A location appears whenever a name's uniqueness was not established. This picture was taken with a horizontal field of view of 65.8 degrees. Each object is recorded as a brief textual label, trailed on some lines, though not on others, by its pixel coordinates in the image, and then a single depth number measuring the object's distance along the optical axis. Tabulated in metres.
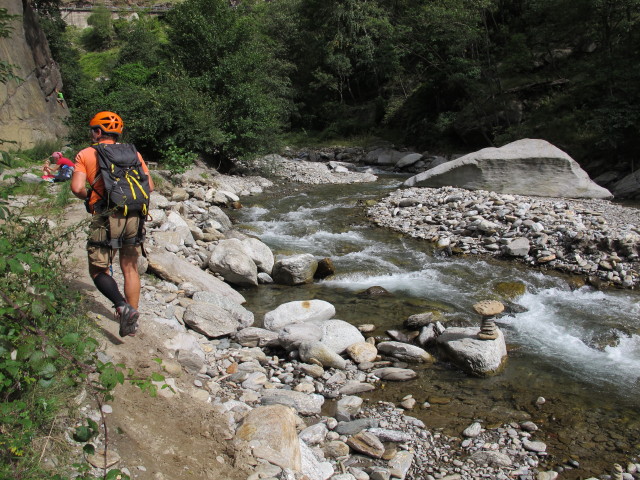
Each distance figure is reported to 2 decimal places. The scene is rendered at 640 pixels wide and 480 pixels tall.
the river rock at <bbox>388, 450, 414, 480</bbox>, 3.68
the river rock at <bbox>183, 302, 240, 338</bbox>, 5.67
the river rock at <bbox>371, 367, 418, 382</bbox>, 5.21
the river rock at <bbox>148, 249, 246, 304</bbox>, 6.59
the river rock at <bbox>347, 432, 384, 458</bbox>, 3.93
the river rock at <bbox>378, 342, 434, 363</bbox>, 5.64
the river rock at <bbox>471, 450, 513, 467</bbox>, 3.90
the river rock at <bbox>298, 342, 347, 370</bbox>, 5.31
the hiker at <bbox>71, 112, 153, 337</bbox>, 3.82
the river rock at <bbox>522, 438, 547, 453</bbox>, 4.08
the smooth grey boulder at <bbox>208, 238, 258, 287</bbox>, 7.73
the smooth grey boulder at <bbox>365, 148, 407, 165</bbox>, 23.37
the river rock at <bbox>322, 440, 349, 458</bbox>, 3.89
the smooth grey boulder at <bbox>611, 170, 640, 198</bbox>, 13.53
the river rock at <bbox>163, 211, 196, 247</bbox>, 8.69
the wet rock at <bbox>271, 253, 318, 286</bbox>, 8.12
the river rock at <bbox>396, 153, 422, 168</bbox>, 21.88
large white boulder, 13.27
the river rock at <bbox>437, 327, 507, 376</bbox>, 5.32
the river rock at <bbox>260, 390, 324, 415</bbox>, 4.42
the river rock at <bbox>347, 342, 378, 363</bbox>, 5.57
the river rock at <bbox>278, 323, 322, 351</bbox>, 5.52
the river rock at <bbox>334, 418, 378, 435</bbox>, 4.20
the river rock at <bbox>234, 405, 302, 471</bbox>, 3.30
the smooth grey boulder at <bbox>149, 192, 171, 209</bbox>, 9.91
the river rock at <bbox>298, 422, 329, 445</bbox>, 3.98
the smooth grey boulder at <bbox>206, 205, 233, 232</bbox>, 10.82
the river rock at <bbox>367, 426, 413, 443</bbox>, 4.14
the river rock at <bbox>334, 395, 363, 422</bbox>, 4.41
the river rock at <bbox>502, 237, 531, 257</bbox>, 9.32
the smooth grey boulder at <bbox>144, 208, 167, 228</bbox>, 8.74
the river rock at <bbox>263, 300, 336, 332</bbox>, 6.19
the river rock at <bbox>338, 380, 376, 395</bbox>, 4.91
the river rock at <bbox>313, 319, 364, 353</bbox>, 5.73
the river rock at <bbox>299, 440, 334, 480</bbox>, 3.40
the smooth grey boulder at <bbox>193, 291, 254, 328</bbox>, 6.20
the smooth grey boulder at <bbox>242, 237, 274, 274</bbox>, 8.40
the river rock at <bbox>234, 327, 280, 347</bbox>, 5.66
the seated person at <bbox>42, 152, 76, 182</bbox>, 9.06
